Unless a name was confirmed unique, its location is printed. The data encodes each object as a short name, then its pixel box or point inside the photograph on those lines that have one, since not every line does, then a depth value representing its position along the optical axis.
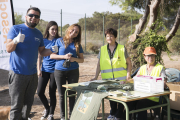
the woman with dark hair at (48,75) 4.00
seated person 3.23
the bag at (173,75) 4.31
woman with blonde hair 3.73
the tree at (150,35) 5.64
